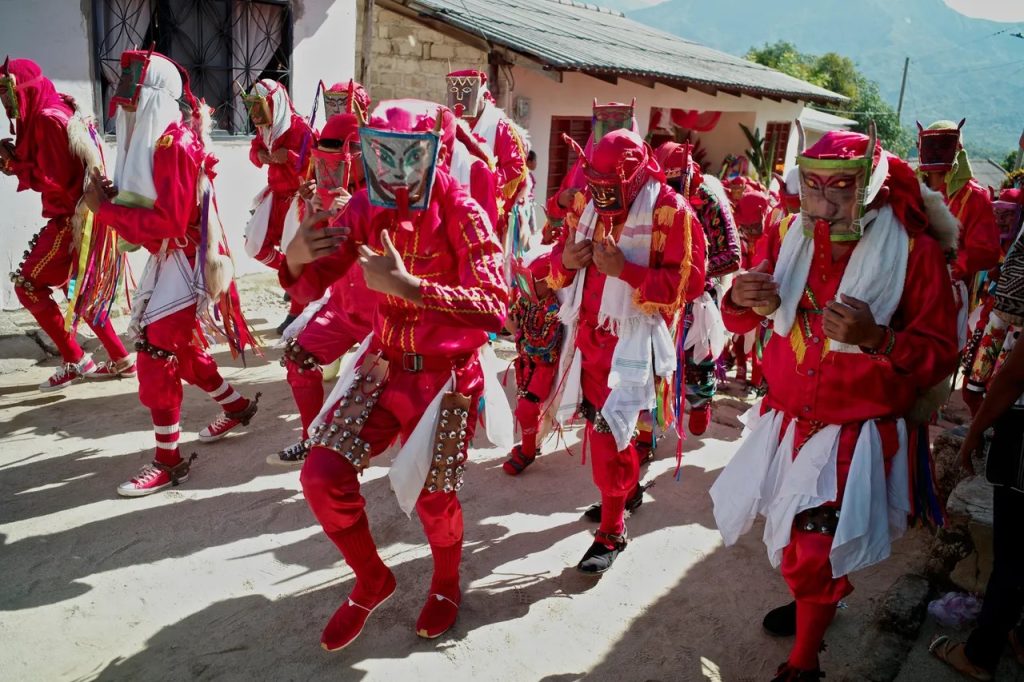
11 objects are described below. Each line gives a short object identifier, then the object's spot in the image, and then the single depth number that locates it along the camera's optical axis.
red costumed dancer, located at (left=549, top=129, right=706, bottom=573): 3.44
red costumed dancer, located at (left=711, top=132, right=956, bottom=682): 2.58
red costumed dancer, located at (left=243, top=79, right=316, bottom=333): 5.45
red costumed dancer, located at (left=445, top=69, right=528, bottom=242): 5.59
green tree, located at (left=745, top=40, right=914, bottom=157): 38.97
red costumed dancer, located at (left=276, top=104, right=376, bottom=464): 4.25
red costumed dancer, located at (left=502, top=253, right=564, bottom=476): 4.38
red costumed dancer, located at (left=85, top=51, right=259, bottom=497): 4.07
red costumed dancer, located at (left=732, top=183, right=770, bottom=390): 6.02
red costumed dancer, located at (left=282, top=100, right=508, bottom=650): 2.69
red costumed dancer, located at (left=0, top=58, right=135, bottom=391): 4.96
